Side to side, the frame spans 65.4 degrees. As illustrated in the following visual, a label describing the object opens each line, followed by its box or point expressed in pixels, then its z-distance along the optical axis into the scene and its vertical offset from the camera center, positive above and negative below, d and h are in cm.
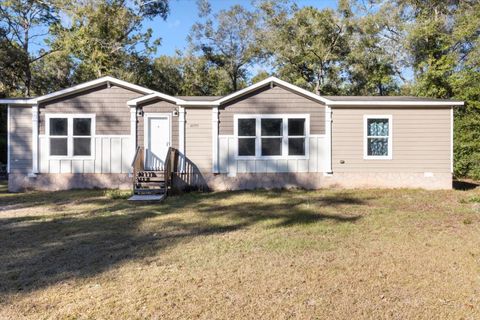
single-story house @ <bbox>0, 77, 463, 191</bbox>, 1172 +49
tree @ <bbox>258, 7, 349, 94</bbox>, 2492 +738
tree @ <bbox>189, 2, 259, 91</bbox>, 2891 +896
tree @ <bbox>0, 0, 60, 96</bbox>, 2373 +867
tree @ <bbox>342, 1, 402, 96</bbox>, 2439 +721
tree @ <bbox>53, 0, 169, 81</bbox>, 2402 +792
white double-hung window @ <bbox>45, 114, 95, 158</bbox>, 1170 +63
